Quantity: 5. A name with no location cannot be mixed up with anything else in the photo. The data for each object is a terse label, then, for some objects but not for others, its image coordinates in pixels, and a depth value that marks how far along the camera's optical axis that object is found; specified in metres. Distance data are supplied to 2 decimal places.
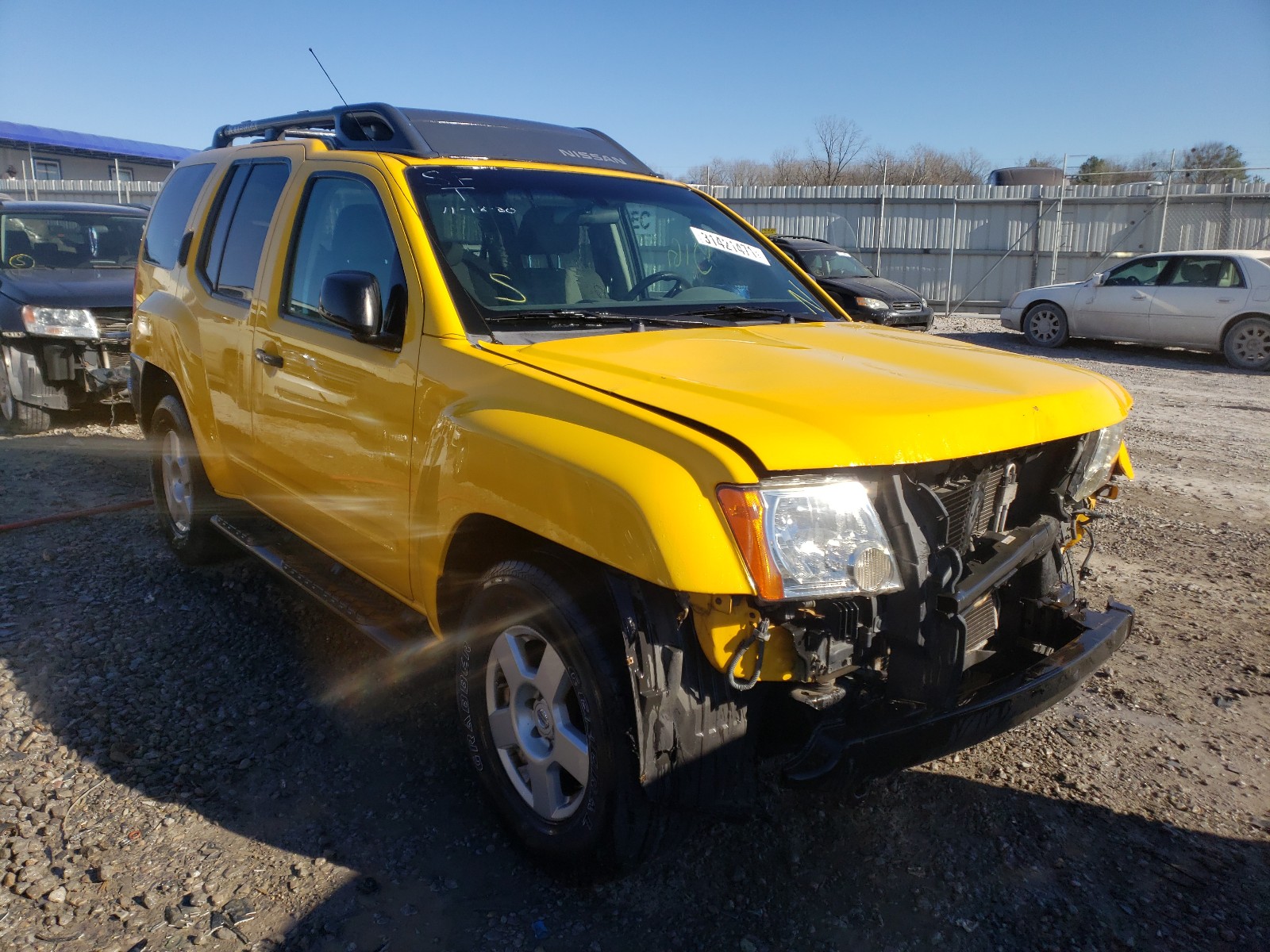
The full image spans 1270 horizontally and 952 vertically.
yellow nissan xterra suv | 2.18
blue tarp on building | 38.18
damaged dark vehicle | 7.97
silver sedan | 12.88
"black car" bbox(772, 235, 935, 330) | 14.47
